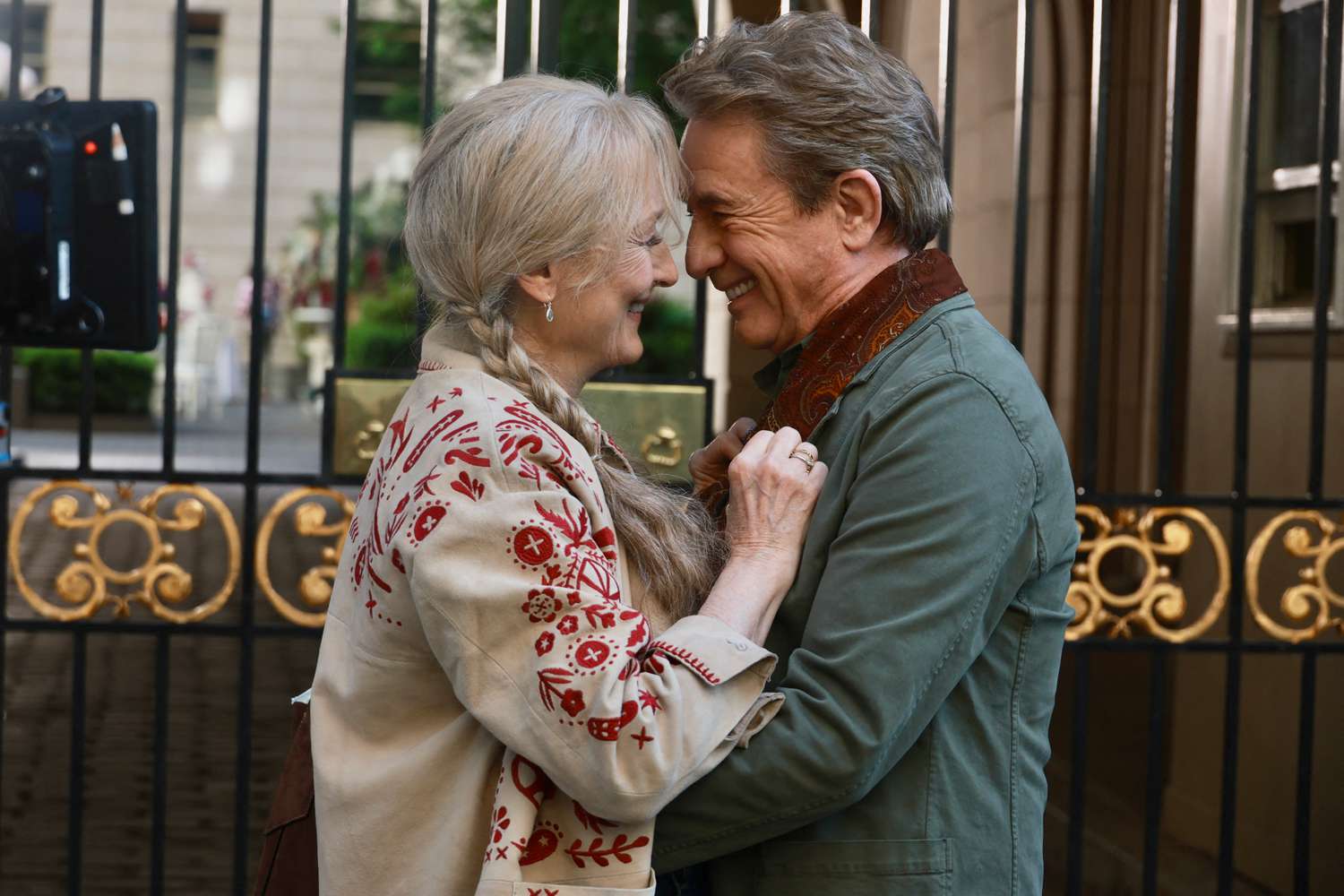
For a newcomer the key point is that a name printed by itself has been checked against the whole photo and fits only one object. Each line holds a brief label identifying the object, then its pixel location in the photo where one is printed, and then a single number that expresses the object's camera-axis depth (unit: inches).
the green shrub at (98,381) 749.9
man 70.3
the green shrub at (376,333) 746.8
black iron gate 124.4
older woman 65.2
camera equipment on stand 119.3
